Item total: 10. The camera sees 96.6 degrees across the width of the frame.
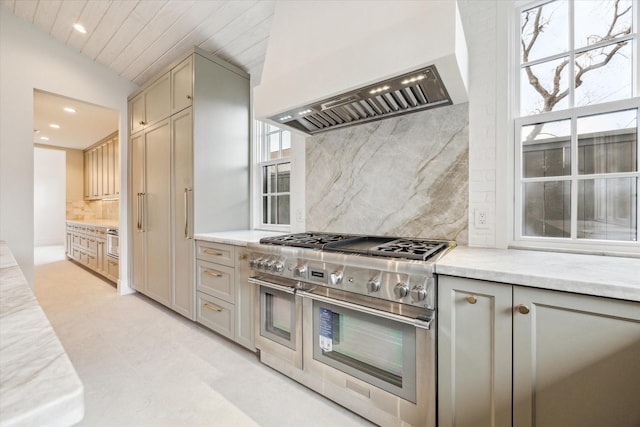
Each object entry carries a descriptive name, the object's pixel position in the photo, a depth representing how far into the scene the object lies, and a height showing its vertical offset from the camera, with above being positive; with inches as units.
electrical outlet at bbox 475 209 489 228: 70.0 -1.7
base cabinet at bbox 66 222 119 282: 163.8 -23.6
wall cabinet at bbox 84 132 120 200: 203.0 +35.1
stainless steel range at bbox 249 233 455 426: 52.3 -23.2
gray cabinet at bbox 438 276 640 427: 38.3 -21.9
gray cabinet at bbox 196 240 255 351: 85.8 -25.3
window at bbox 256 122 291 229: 117.1 +16.8
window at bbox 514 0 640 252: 58.6 +19.4
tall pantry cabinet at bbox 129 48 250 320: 108.1 +19.7
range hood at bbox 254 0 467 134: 53.2 +32.3
